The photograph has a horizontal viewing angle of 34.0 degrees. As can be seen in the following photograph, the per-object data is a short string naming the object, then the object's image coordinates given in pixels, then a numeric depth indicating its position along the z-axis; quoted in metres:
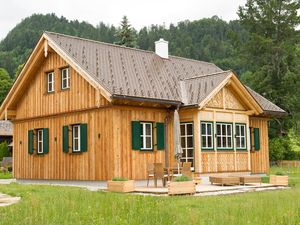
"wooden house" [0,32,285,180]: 19.08
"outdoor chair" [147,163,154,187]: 17.92
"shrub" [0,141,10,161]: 41.47
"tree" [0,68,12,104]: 70.31
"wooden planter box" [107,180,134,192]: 15.93
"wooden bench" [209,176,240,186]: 17.75
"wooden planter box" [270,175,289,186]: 18.44
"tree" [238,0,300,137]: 40.56
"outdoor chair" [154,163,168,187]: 17.08
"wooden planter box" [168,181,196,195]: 14.63
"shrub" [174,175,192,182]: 15.05
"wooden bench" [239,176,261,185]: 18.05
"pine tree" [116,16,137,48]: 49.28
